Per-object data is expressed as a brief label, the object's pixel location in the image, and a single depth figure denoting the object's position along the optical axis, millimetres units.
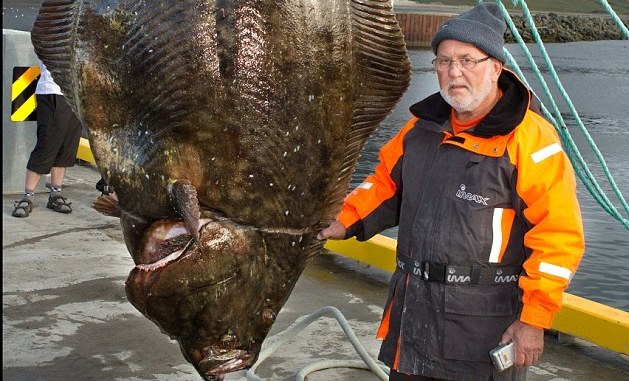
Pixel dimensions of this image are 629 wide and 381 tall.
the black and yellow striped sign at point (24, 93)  8289
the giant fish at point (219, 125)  2301
